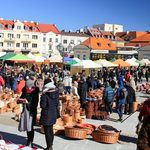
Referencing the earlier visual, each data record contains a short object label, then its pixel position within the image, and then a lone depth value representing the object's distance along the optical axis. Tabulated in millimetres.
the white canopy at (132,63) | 24265
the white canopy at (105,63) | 20682
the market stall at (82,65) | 18678
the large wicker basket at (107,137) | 6146
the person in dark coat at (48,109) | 5230
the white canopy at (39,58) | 22419
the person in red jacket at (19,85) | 11762
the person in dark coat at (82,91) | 9823
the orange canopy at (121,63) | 22009
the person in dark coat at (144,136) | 3466
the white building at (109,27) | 76982
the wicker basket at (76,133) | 6231
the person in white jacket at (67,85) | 13136
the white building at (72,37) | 53819
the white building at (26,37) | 48289
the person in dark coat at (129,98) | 9439
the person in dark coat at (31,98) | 5525
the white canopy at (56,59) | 24345
